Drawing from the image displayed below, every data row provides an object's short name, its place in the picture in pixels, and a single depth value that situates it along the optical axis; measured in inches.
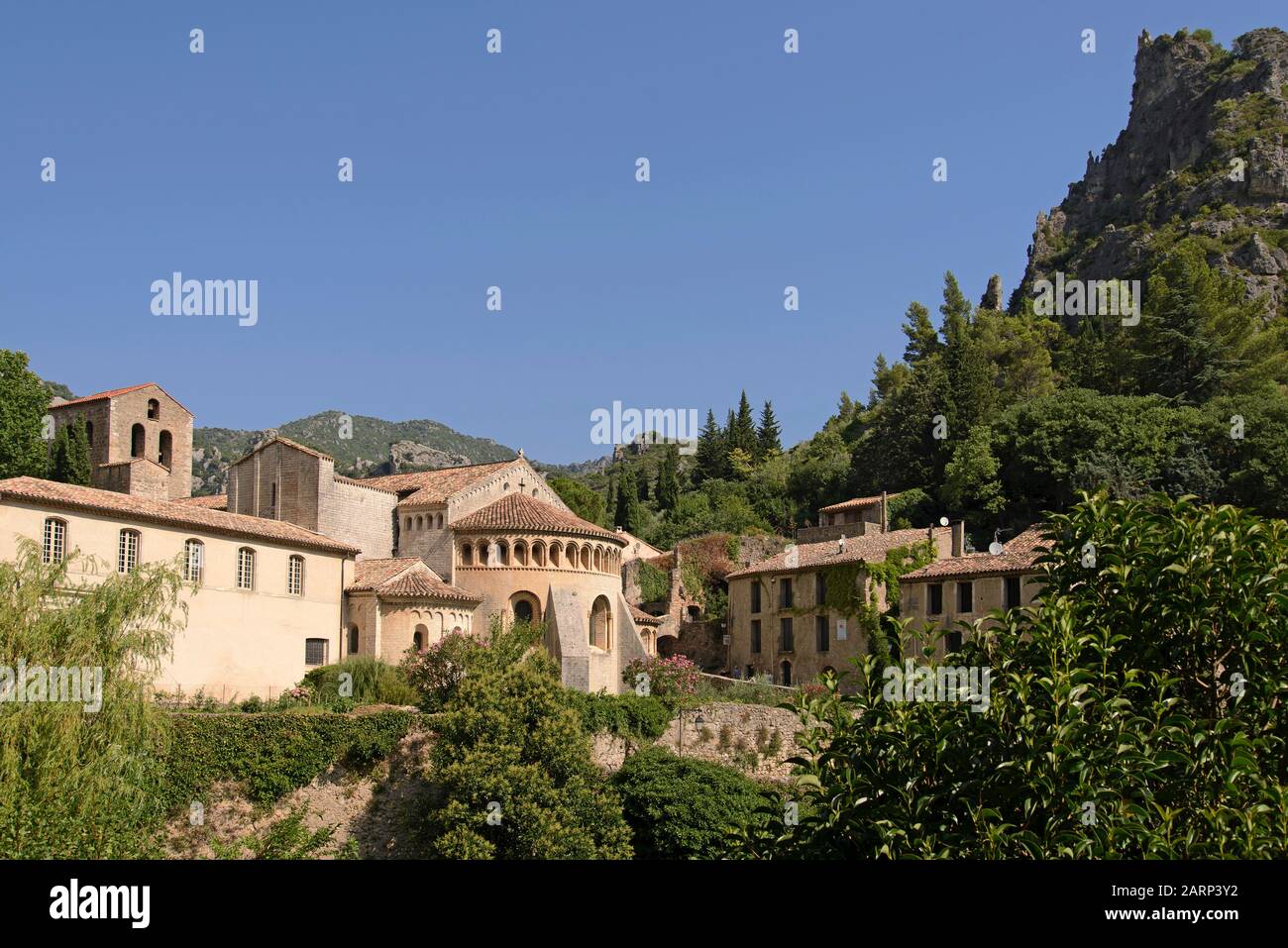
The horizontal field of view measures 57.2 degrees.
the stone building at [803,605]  2123.5
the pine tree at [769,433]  4672.7
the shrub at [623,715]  1636.3
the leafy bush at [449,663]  1530.5
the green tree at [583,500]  3129.9
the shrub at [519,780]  1347.2
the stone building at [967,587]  1863.9
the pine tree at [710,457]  4303.6
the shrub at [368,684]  1568.7
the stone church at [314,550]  1521.7
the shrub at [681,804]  1473.9
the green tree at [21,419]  2244.1
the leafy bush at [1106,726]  492.4
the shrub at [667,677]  1775.7
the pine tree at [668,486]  3922.2
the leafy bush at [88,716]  956.0
